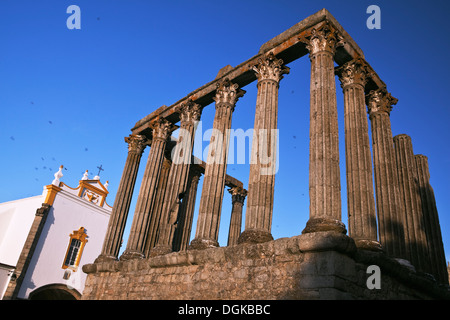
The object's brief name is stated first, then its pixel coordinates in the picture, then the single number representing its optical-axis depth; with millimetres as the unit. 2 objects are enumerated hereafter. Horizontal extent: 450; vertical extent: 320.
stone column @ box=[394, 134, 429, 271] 10492
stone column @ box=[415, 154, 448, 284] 10953
